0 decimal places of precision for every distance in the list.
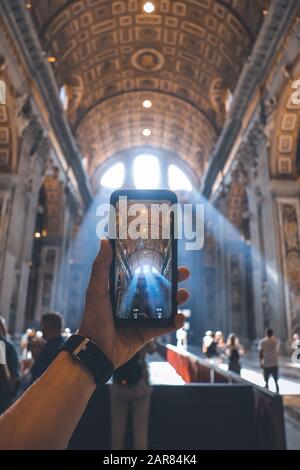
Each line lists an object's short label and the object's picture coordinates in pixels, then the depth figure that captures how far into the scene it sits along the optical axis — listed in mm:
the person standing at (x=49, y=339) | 2875
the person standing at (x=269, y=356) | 6621
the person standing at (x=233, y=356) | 7582
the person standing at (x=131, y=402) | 3475
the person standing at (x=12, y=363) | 3029
